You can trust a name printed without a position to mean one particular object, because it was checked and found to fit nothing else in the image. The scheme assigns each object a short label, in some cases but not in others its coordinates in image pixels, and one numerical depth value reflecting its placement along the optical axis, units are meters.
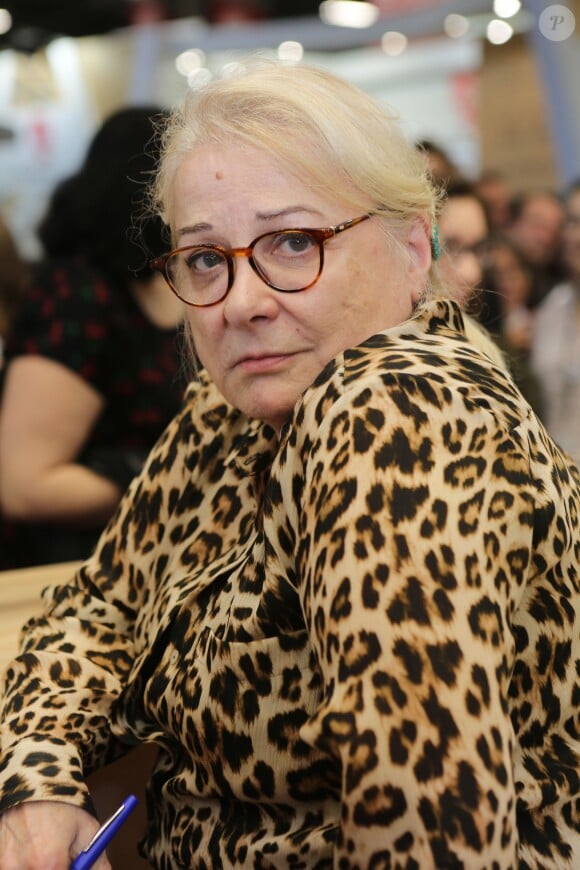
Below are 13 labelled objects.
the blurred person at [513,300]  4.10
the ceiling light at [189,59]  7.18
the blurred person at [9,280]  3.59
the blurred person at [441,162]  4.28
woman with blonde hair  0.88
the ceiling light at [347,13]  7.33
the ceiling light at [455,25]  7.58
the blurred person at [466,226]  4.13
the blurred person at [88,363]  2.45
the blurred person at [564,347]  3.79
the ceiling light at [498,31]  7.77
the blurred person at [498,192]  6.93
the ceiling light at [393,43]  7.41
